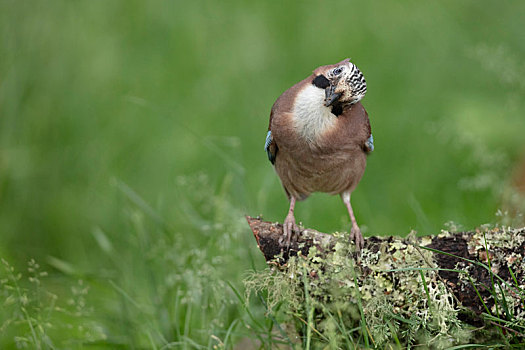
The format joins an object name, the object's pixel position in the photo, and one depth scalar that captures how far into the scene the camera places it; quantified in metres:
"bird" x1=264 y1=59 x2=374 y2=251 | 6.15
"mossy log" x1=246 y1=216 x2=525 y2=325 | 5.66
